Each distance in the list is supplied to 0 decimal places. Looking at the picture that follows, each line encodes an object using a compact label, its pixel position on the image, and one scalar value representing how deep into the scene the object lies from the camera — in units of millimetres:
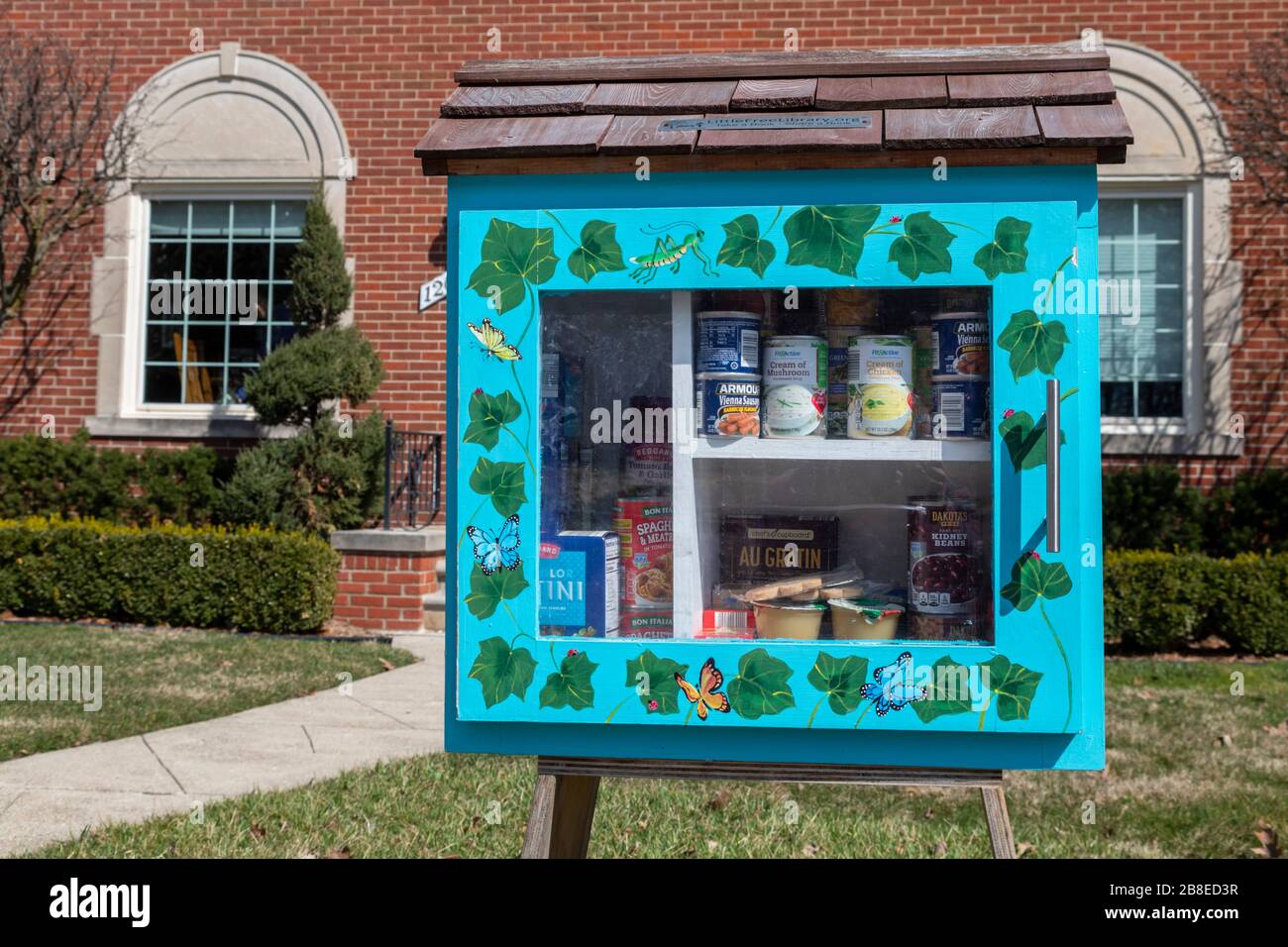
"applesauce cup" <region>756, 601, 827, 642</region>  2225
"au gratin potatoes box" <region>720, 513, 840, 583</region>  2318
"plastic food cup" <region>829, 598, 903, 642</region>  2199
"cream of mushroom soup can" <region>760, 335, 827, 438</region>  2219
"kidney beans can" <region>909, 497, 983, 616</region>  2168
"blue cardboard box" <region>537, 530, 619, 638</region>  2162
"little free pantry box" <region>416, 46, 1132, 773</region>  2004
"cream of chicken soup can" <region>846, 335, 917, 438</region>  2193
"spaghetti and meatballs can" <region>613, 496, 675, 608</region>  2262
